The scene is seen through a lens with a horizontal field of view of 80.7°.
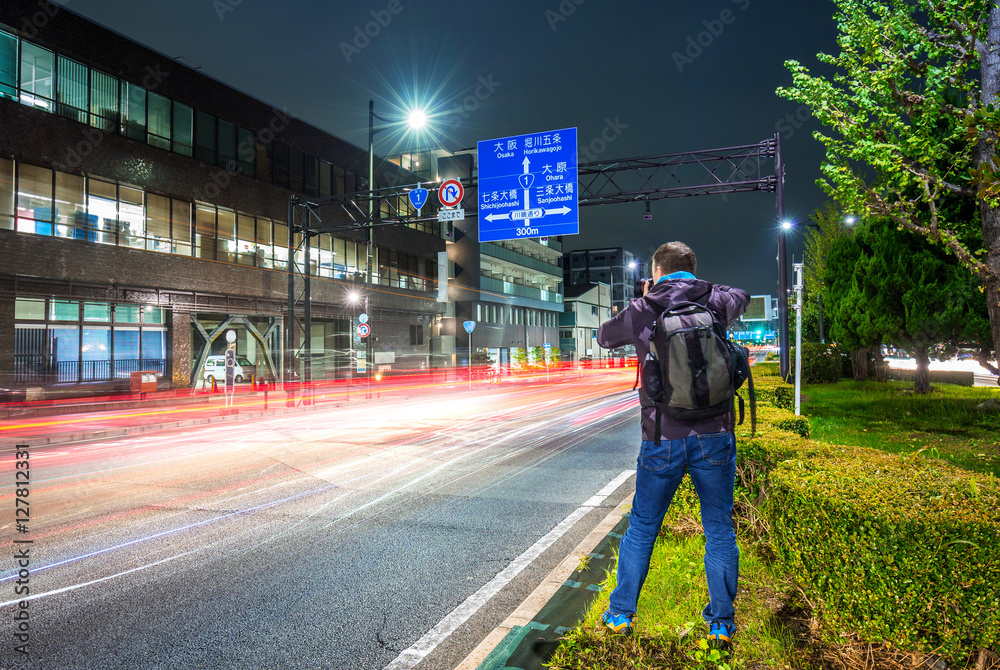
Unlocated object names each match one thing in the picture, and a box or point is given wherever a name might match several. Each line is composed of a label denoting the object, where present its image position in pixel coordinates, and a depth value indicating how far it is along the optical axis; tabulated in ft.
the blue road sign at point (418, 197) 63.96
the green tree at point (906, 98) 28.17
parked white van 89.71
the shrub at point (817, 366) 81.61
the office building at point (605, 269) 314.96
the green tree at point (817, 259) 98.53
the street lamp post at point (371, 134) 74.13
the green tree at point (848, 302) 58.13
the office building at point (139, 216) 63.41
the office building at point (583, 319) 234.58
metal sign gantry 50.39
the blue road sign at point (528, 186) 60.44
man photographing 9.90
